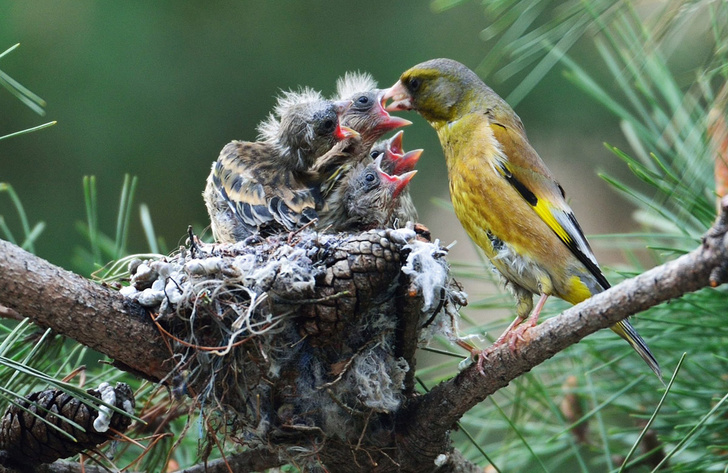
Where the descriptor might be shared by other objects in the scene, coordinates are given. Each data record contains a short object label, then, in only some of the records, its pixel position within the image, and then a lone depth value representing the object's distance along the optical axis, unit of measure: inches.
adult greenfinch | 217.9
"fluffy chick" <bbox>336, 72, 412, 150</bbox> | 311.7
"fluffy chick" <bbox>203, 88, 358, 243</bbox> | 264.1
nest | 184.2
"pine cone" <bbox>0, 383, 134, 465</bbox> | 169.2
